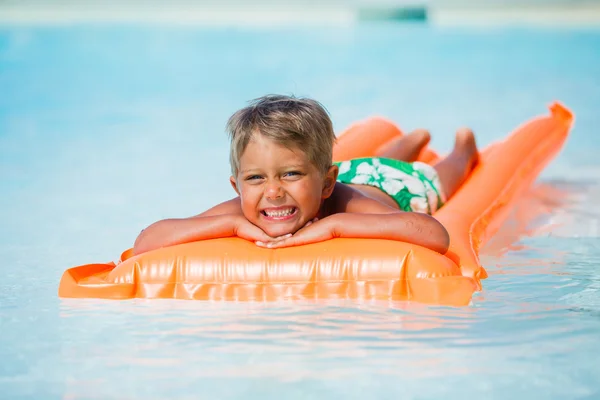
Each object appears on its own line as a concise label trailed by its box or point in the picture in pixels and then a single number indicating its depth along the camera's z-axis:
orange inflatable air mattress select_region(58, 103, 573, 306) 4.96
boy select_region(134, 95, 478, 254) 5.09
